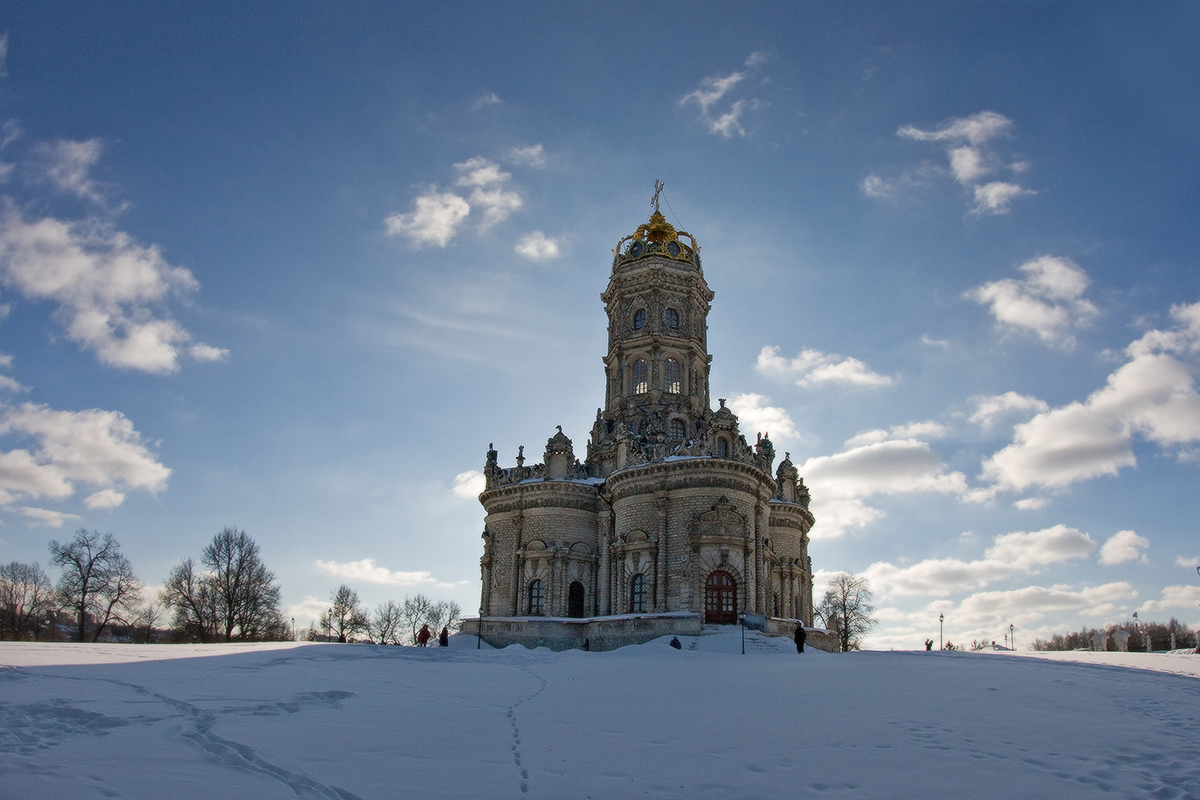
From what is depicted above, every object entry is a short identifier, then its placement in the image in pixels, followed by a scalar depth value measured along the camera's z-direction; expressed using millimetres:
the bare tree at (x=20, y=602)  54094
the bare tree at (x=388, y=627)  76062
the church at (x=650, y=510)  34688
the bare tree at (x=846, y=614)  60500
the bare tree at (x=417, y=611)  82038
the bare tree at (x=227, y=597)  50562
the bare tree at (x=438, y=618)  83375
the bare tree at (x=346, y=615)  71625
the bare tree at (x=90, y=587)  48969
